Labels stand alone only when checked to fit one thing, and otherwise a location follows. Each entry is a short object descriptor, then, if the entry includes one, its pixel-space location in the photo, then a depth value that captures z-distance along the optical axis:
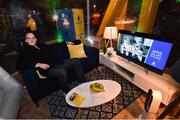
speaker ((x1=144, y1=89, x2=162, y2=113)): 1.64
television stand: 1.83
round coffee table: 1.74
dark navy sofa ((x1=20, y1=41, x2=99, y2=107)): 2.09
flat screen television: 1.97
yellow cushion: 3.02
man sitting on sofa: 2.23
